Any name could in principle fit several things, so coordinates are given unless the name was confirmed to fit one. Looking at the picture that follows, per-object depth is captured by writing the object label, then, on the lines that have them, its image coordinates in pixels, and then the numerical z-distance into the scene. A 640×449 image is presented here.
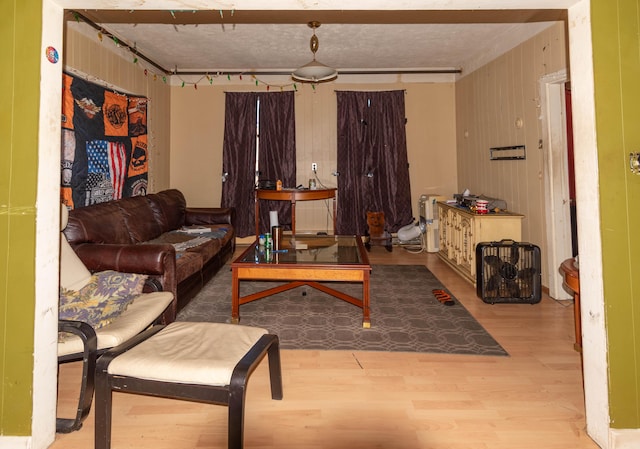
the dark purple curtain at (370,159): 6.21
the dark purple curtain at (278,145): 6.23
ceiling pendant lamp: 4.03
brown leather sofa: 2.76
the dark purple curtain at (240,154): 6.23
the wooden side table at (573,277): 1.95
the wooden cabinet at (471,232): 4.04
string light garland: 4.67
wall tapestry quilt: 3.75
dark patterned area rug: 2.68
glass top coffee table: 2.88
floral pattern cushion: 2.09
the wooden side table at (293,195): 5.32
